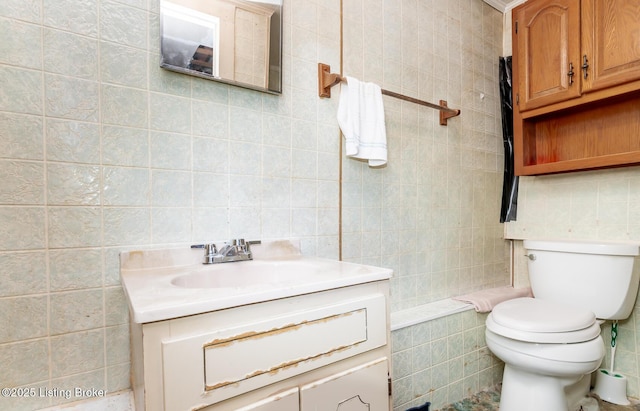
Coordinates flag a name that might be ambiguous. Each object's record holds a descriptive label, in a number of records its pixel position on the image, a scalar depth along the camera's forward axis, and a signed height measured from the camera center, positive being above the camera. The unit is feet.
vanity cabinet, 1.88 -1.04
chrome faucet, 3.42 -0.53
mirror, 3.29 +1.78
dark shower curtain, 6.53 +0.97
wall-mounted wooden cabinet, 4.70 +1.84
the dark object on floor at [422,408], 4.25 -2.73
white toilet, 3.84 -1.55
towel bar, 4.23 +1.60
